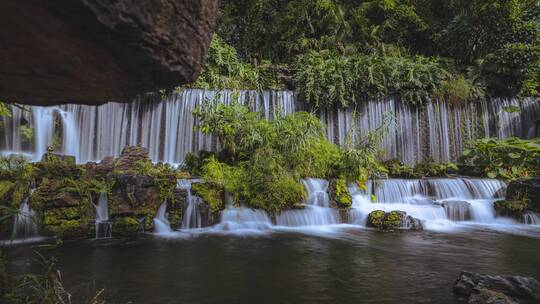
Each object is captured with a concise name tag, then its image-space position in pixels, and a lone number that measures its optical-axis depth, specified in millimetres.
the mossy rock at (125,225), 7285
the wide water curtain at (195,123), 11977
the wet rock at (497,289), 3697
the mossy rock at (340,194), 9367
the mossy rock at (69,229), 6832
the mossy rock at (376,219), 8477
